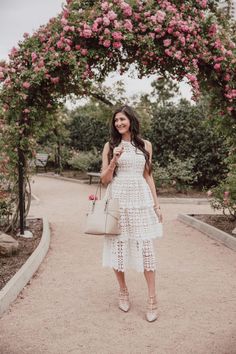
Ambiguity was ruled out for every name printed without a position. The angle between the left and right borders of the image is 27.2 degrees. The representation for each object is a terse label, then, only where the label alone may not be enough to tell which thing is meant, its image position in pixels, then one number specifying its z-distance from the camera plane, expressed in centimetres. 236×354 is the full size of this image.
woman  464
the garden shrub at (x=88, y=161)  2000
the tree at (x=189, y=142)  1538
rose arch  736
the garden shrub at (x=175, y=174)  1464
